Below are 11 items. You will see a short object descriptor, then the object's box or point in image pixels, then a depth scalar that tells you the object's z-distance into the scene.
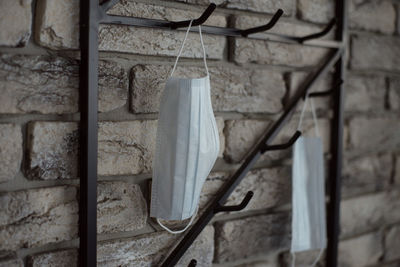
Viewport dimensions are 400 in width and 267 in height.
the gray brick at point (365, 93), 1.38
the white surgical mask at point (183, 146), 1.09
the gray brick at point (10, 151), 1.03
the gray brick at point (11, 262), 1.04
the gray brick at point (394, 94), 1.46
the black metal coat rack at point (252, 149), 1.06
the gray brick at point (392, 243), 1.48
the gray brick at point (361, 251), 1.40
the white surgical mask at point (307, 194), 1.28
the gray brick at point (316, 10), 1.29
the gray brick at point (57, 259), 1.06
